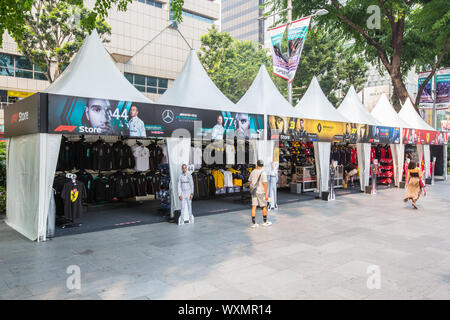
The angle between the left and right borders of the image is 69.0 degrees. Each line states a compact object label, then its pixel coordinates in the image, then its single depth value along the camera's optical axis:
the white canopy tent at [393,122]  17.11
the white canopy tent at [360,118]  15.17
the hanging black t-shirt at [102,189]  10.12
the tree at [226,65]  30.77
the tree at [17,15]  7.16
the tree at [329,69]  30.73
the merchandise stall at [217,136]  10.13
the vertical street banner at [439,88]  20.78
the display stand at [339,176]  16.48
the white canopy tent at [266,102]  11.96
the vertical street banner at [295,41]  11.77
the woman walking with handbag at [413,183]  11.33
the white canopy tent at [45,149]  7.25
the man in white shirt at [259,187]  8.53
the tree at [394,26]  17.16
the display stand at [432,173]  19.34
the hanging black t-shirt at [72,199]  7.95
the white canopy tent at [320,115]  13.32
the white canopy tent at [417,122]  19.25
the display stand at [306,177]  14.96
